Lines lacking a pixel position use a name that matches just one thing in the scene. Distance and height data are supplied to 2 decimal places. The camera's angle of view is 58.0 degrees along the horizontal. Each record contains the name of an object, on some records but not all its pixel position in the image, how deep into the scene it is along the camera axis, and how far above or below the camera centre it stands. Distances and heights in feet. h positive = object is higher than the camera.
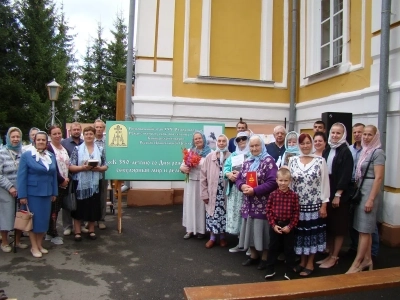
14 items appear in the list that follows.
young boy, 13.26 -2.52
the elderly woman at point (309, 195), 13.55 -1.80
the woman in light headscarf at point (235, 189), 16.16 -2.01
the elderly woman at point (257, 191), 14.16 -1.77
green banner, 19.12 -0.28
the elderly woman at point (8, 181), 16.37 -1.88
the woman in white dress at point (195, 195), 18.48 -2.64
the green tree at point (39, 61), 72.28 +16.82
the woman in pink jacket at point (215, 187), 17.47 -2.07
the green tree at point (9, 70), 69.00 +14.06
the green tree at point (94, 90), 93.76 +13.59
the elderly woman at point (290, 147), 15.78 -0.03
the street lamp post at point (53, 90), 44.12 +6.23
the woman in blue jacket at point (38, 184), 15.53 -1.91
